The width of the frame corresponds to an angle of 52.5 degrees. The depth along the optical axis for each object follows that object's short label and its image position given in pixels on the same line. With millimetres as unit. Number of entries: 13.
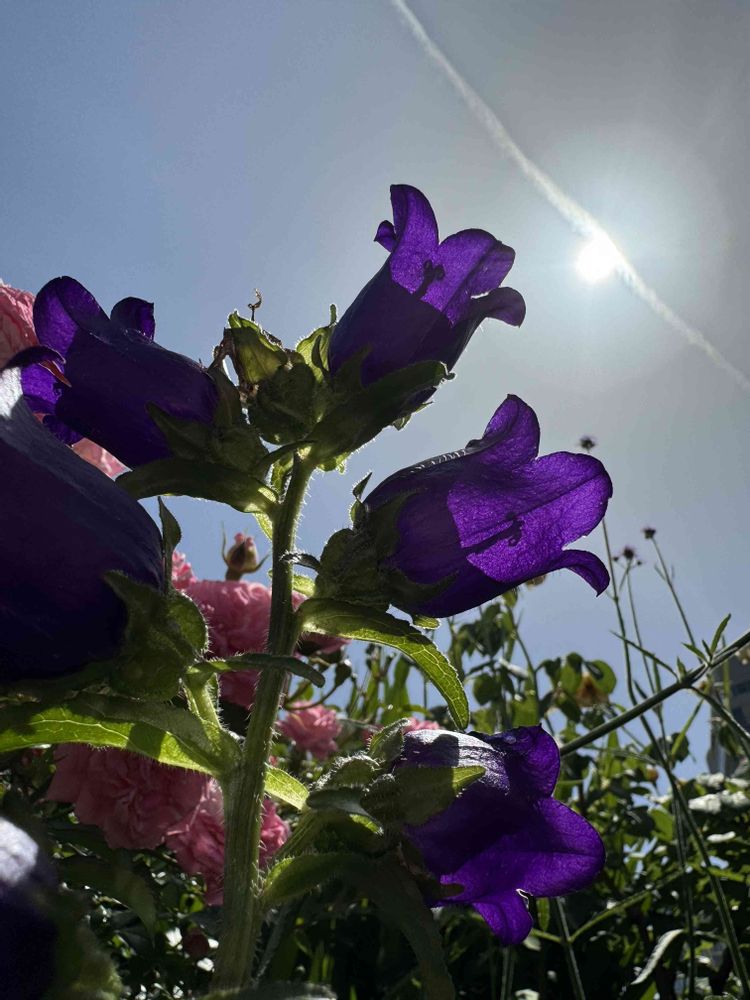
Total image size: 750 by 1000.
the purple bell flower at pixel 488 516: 139
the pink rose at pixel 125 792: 199
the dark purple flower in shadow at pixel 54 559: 107
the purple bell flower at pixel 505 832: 126
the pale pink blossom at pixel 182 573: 248
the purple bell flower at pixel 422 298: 148
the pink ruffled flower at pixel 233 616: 247
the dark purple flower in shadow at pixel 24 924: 80
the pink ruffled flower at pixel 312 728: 299
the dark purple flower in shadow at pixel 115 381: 140
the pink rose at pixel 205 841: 205
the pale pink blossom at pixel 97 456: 213
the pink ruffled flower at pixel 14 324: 184
